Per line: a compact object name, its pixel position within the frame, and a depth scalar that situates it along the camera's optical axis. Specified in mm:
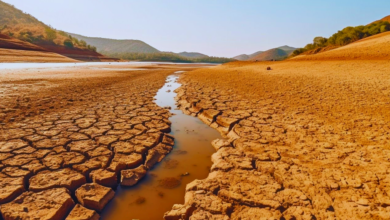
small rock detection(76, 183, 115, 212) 1562
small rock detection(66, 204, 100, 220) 1430
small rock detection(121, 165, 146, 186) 1886
